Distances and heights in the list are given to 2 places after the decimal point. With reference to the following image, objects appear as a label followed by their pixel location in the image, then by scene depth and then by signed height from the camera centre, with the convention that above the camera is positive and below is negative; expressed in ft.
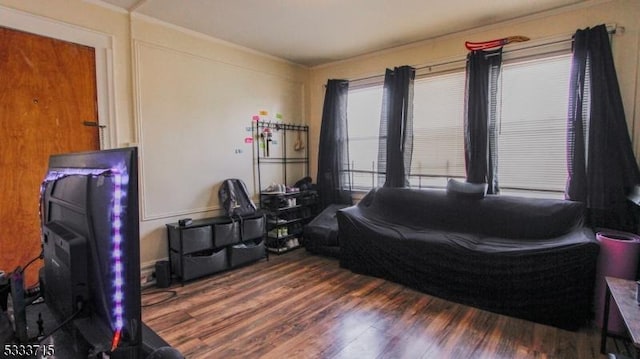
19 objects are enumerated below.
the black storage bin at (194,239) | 10.39 -2.34
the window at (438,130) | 11.77 +1.27
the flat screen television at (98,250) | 2.13 -0.59
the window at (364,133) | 14.10 +1.39
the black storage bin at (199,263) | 10.39 -3.15
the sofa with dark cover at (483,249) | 7.66 -2.35
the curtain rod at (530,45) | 8.96 +3.64
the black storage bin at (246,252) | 11.59 -3.15
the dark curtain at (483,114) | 10.73 +1.61
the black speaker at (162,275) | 10.20 -3.35
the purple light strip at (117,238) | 2.10 -0.46
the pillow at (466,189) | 10.48 -0.85
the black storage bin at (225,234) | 11.12 -2.33
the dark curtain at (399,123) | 12.59 +1.59
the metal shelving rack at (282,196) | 13.64 -1.29
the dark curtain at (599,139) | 8.68 +0.61
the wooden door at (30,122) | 8.02 +1.23
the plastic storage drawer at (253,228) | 12.01 -2.31
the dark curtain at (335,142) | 14.65 +1.04
